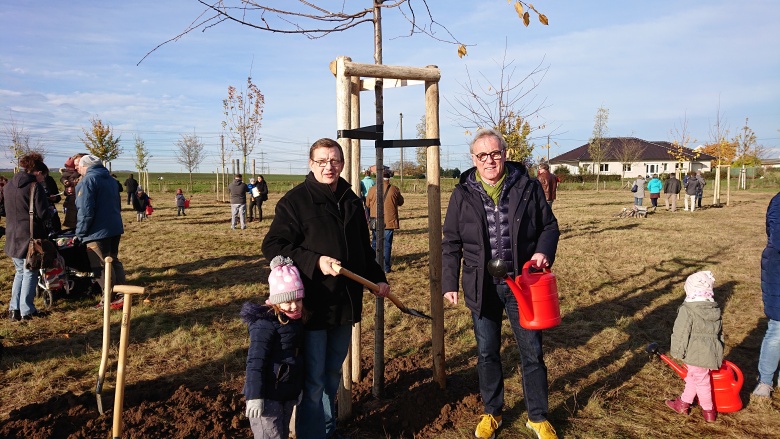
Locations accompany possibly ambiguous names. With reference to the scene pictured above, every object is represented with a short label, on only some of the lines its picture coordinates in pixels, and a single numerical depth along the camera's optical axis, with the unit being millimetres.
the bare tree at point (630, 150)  43494
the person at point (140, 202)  17125
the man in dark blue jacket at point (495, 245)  3225
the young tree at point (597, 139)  50219
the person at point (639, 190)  18562
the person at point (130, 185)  19172
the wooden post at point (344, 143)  3473
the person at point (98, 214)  6000
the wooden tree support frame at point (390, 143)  3498
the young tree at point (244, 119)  25402
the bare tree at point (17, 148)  26781
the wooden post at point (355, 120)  3623
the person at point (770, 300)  3824
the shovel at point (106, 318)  2772
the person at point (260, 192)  16859
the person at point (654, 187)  20516
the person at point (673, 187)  20591
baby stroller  6547
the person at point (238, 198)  14461
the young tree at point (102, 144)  31734
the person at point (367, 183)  11056
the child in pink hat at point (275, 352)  2670
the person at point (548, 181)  13445
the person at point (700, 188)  20562
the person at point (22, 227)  6031
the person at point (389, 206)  9258
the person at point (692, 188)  20109
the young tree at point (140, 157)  35188
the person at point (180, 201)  19047
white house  63262
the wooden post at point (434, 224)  3846
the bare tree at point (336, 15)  3680
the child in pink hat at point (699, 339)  3631
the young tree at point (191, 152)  54606
